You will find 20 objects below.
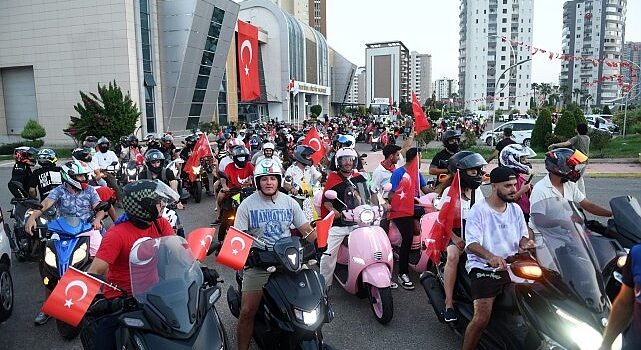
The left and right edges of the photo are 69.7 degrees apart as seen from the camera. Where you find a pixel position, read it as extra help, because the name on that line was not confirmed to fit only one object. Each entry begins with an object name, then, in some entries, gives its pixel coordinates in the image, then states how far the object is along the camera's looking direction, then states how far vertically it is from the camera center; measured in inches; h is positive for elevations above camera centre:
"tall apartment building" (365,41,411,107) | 5137.8 +531.1
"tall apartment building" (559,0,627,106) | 3516.2 +605.3
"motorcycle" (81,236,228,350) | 98.2 -41.3
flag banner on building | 2084.2 +267.1
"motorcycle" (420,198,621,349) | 110.0 -46.0
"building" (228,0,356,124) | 2496.3 +305.2
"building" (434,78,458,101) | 7721.5 +502.4
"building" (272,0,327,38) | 4734.7 +1130.6
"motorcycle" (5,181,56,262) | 276.5 -66.7
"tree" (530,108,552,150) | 845.8 -27.5
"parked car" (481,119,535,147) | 1000.6 -38.1
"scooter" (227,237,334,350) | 130.3 -51.7
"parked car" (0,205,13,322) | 196.7 -67.9
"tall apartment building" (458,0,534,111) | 3715.6 +547.5
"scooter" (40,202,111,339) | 184.4 -52.4
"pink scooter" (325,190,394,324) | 188.5 -60.4
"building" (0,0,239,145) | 1331.2 +199.8
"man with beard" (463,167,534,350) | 140.6 -38.7
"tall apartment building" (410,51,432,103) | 6817.4 +691.1
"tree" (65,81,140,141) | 965.8 +8.0
